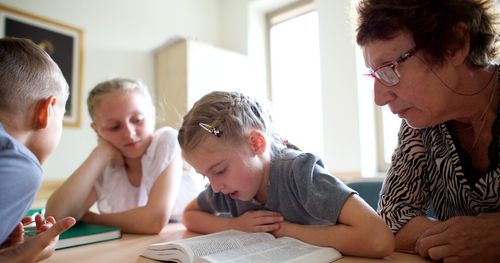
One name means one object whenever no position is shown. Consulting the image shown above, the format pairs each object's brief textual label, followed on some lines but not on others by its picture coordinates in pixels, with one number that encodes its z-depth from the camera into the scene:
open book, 0.71
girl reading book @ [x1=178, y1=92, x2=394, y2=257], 0.85
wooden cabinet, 3.14
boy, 0.66
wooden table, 0.77
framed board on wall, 2.56
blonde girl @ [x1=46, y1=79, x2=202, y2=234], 1.28
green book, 0.95
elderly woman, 0.81
